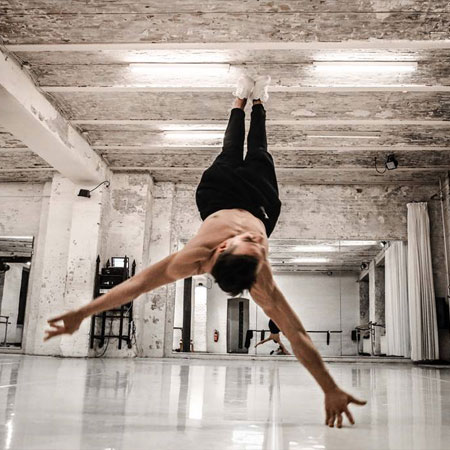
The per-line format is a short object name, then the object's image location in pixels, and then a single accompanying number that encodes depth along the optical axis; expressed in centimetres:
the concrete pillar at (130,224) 1040
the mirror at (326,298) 1257
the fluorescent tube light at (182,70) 663
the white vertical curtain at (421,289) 983
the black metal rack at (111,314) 977
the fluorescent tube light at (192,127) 862
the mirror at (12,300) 1361
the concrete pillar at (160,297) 1056
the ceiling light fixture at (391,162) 955
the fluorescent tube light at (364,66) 647
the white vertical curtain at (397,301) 1056
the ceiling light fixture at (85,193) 988
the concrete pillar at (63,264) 966
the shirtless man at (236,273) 219
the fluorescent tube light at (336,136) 889
